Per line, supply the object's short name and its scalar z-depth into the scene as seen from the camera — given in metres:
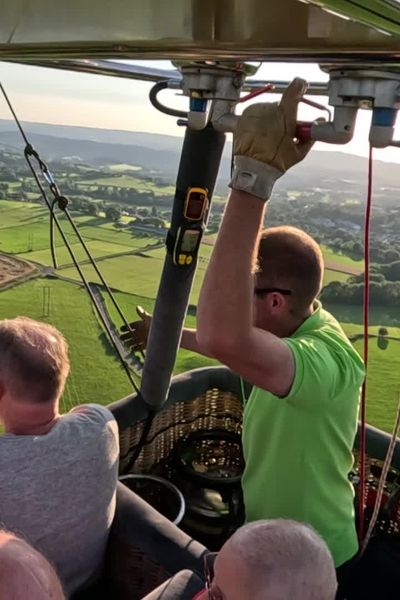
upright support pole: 1.54
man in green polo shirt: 0.98
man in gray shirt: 1.17
